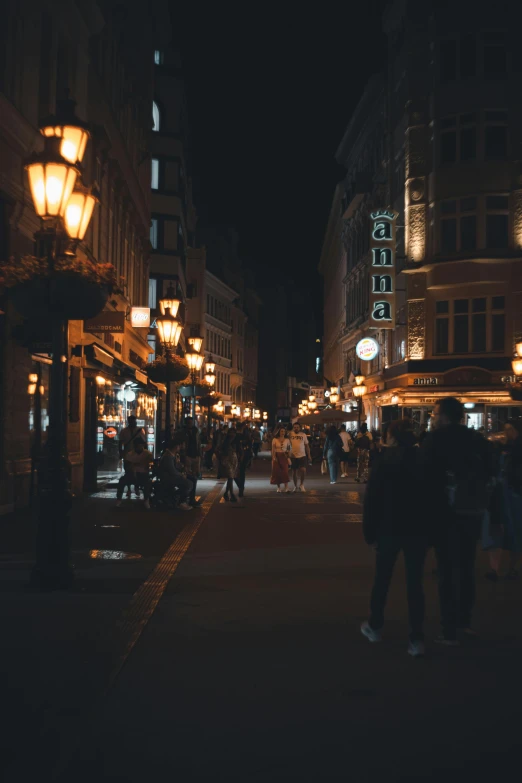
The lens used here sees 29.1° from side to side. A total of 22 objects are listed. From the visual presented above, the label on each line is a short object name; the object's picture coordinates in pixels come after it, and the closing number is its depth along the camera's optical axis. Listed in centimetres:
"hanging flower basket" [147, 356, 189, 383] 2398
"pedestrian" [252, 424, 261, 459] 5838
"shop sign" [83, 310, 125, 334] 2305
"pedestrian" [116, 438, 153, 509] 2109
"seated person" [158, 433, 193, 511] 2078
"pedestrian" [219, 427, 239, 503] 2348
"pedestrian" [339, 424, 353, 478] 3567
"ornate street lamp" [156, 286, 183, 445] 2388
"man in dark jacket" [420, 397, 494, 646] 775
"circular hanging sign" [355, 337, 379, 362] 5106
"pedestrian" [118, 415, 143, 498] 2167
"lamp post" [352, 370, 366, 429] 4241
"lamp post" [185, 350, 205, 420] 3165
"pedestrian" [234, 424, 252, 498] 2473
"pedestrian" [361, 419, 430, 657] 755
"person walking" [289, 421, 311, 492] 2867
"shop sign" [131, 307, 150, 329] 3484
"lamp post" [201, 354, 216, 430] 4719
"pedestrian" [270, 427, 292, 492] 2748
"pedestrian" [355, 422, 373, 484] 3344
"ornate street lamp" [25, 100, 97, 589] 998
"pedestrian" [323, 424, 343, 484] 3259
